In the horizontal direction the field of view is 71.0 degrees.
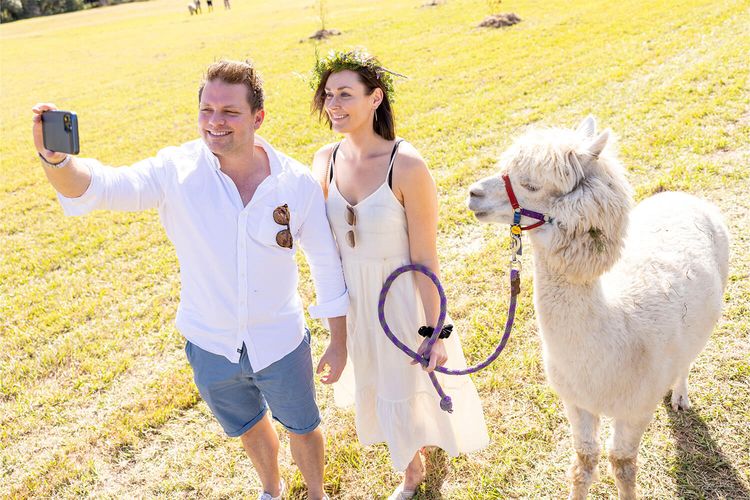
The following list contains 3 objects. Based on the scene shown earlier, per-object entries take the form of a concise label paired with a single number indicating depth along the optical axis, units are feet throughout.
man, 6.65
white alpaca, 6.62
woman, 7.54
